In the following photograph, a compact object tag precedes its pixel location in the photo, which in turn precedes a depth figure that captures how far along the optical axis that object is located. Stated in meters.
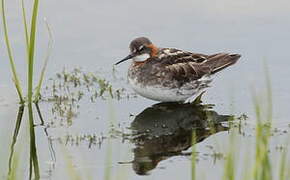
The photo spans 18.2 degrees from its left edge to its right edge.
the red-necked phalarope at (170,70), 11.59
